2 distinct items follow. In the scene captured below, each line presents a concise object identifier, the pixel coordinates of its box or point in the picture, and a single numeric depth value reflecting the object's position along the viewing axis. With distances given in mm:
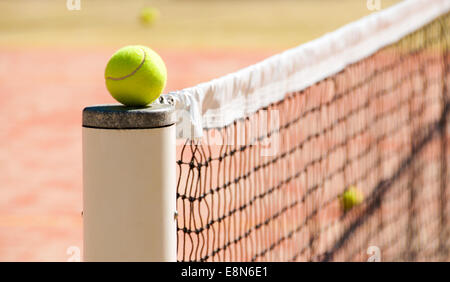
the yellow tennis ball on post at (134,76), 3258
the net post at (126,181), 3017
